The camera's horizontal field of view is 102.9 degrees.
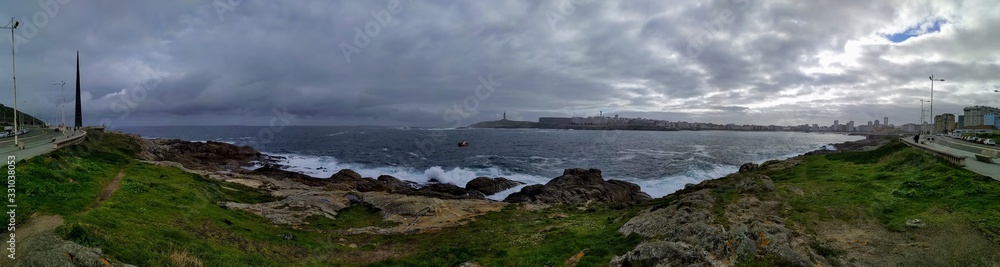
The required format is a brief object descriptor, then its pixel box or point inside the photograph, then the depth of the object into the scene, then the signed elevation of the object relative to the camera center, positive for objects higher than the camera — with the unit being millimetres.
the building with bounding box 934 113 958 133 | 113450 +2023
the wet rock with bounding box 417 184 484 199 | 41091 -7161
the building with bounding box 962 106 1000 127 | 114875 +4600
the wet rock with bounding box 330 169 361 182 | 46750 -6102
